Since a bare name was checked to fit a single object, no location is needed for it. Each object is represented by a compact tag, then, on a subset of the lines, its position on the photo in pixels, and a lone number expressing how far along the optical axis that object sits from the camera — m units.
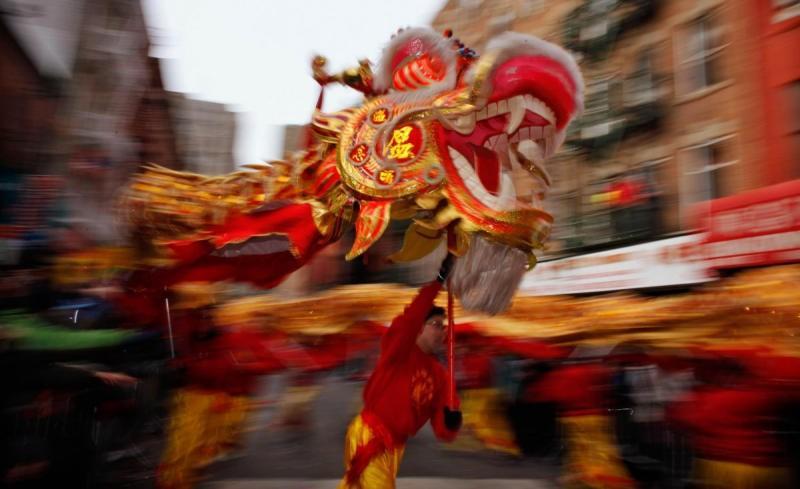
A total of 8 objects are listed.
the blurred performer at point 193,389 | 4.10
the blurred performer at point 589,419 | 4.15
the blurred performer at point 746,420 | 2.92
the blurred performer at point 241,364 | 4.21
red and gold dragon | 2.82
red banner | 3.53
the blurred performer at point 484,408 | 5.25
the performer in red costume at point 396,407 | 3.02
